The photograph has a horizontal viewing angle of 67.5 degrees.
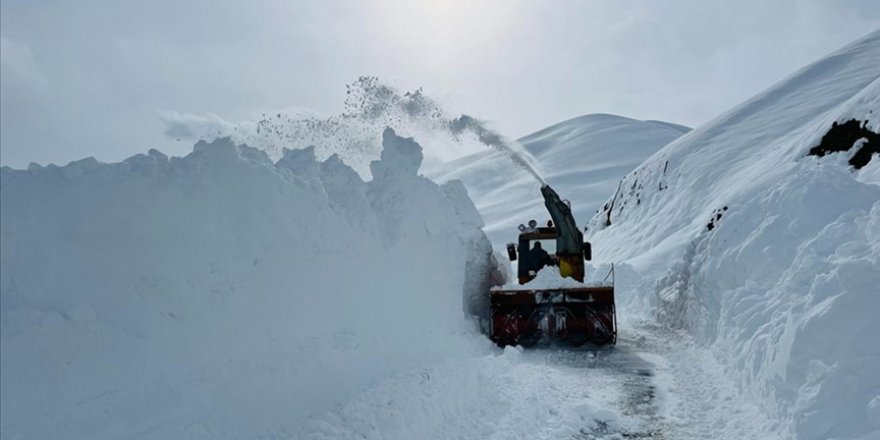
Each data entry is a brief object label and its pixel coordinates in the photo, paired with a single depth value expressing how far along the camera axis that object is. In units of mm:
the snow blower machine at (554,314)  12594
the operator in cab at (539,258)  15820
